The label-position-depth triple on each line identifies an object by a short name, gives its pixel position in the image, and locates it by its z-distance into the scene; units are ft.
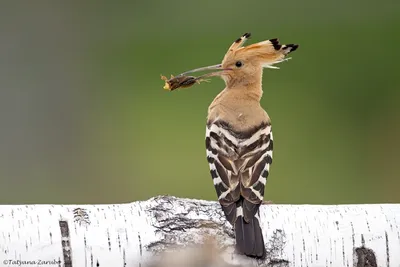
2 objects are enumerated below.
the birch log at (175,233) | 29.58
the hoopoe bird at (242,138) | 31.35
